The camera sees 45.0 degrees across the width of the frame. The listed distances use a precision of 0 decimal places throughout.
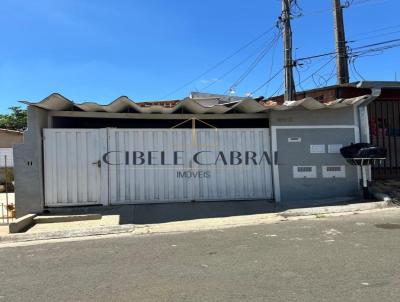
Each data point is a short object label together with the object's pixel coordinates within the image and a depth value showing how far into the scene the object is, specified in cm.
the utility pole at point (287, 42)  2011
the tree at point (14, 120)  4956
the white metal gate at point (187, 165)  1230
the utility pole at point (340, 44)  2147
